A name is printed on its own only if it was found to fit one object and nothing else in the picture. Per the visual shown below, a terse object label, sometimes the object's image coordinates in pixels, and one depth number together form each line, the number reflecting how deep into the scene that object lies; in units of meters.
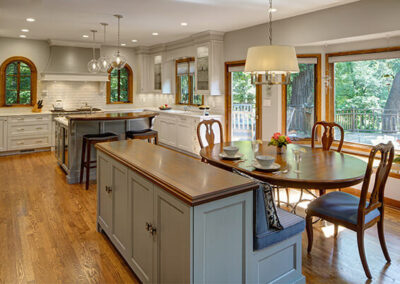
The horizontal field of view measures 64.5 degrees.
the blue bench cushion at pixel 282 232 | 1.89
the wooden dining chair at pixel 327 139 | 3.78
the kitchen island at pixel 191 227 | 1.64
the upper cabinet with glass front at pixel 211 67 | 6.55
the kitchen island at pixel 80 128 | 4.82
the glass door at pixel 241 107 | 6.21
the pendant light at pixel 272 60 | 2.89
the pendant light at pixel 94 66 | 5.66
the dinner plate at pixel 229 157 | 3.12
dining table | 2.46
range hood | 7.53
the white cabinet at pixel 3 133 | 6.81
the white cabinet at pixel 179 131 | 6.76
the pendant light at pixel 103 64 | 5.62
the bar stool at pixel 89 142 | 4.66
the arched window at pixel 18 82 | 7.43
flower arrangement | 3.29
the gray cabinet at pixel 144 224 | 1.71
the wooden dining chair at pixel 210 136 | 4.15
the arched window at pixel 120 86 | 8.86
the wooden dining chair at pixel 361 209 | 2.40
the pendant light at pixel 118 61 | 5.27
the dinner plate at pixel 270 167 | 2.67
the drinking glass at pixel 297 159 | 2.71
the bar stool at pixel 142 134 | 5.10
